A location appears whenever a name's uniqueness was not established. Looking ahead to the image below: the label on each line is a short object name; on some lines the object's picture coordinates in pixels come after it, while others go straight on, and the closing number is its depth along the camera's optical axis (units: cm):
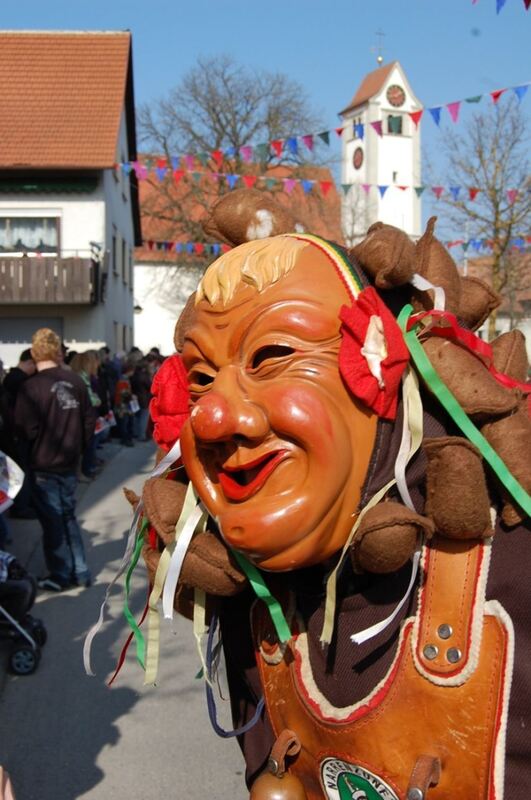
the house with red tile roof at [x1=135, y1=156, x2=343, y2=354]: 3250
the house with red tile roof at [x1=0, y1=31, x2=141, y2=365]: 1884
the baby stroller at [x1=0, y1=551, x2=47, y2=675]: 494
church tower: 5569
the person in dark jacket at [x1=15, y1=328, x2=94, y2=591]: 638
